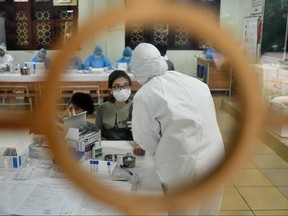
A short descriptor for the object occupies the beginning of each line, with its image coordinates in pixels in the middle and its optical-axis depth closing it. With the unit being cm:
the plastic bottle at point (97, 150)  117
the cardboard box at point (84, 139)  105
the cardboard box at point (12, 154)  106
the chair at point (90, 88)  318
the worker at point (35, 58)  324
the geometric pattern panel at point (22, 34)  338
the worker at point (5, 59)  348
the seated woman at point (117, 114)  157
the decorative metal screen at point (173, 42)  255
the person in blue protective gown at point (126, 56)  362
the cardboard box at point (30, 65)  313
